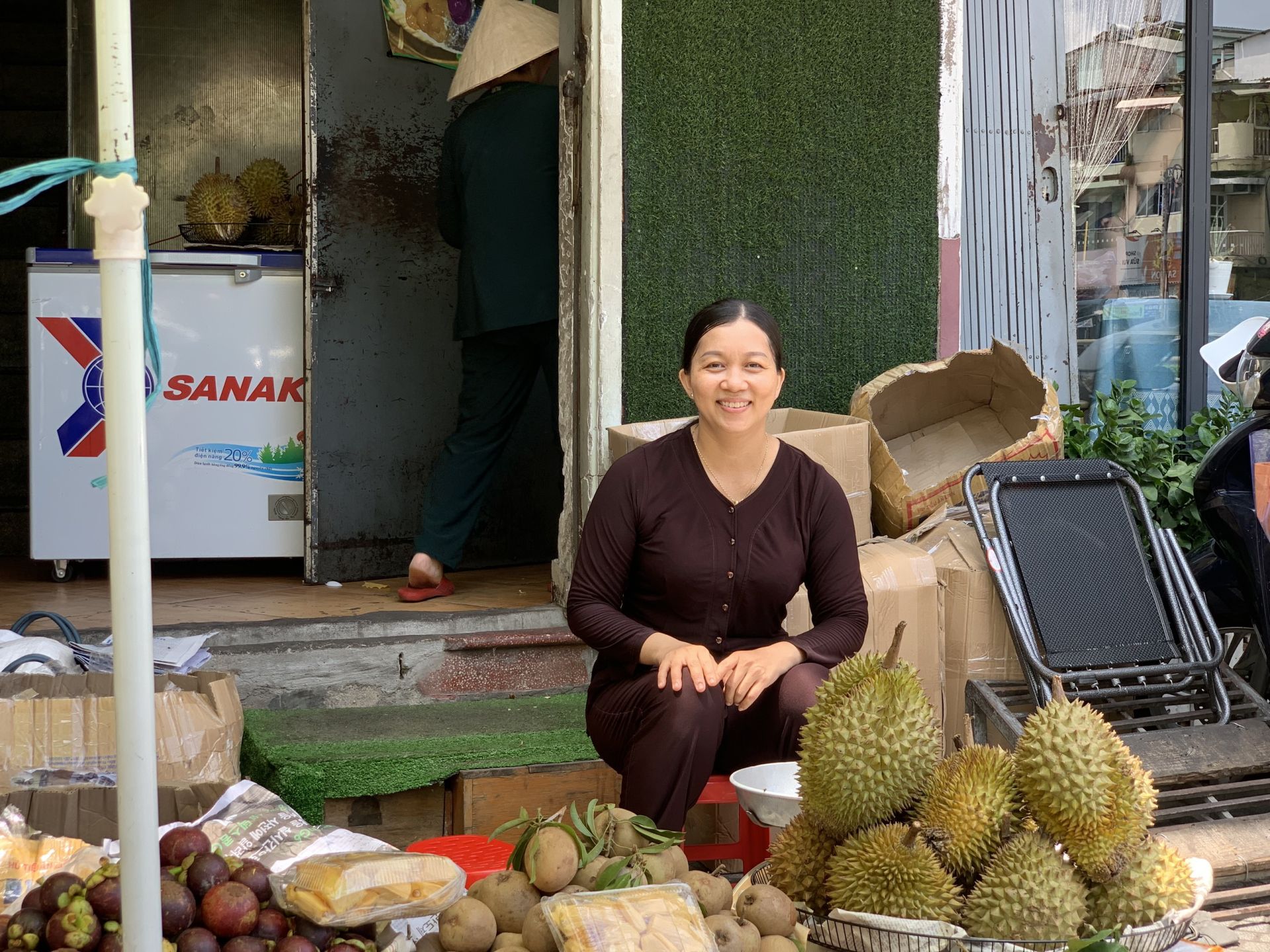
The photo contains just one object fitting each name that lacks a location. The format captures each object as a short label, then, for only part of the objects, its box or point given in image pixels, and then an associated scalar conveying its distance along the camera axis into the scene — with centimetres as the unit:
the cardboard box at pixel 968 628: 338
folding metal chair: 321
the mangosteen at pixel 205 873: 158
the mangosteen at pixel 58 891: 155
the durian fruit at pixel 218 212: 479
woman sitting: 251
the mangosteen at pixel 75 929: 149
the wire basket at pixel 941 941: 144
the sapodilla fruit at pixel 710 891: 165
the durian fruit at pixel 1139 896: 150
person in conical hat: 416
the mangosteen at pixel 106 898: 152
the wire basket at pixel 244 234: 479
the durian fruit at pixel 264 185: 502
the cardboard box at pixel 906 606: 331
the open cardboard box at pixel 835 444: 347
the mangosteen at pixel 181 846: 169
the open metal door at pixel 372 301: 449
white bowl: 193
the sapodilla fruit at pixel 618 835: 173
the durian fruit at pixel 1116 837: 149
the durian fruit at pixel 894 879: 149
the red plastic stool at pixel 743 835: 243
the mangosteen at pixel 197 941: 148
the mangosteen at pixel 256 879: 158
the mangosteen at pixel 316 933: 153
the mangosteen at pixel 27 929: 151
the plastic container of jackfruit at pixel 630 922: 145
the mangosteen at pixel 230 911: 152
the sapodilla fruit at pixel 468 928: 153
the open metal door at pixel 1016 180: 483
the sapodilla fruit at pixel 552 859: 160
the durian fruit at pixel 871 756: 160
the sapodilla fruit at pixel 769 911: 158
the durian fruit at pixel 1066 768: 150
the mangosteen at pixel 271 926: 154
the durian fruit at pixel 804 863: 166
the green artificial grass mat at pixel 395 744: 300
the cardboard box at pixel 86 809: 253
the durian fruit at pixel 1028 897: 145
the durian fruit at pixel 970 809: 153
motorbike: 326
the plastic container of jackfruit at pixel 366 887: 151
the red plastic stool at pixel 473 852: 207
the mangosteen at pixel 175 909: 152
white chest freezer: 445
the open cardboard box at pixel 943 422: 374
